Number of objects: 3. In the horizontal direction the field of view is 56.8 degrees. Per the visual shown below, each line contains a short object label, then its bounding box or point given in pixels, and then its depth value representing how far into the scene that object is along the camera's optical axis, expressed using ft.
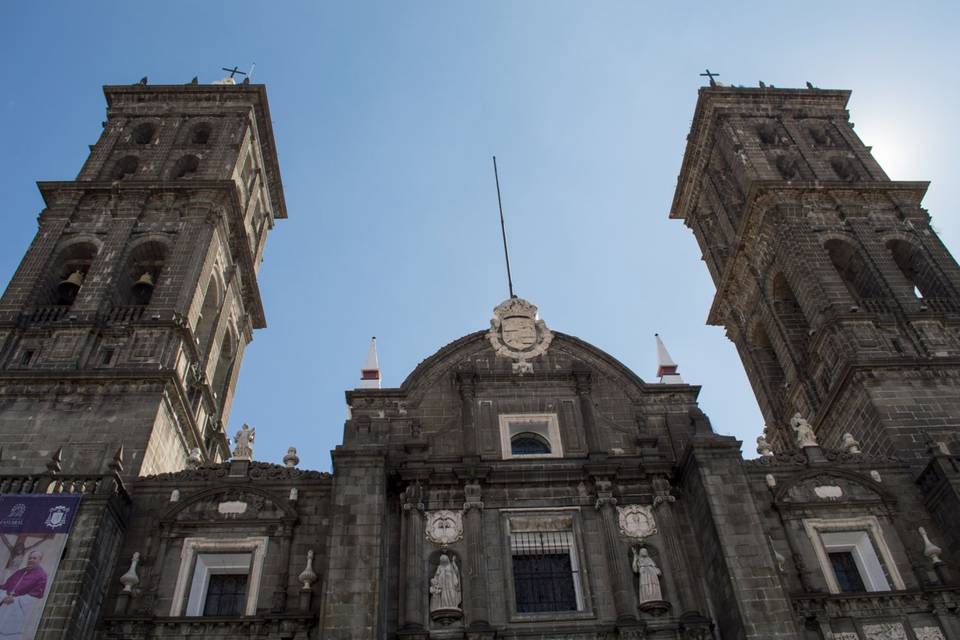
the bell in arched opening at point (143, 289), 119.34
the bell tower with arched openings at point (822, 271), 101.40
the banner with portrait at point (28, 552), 67.46
